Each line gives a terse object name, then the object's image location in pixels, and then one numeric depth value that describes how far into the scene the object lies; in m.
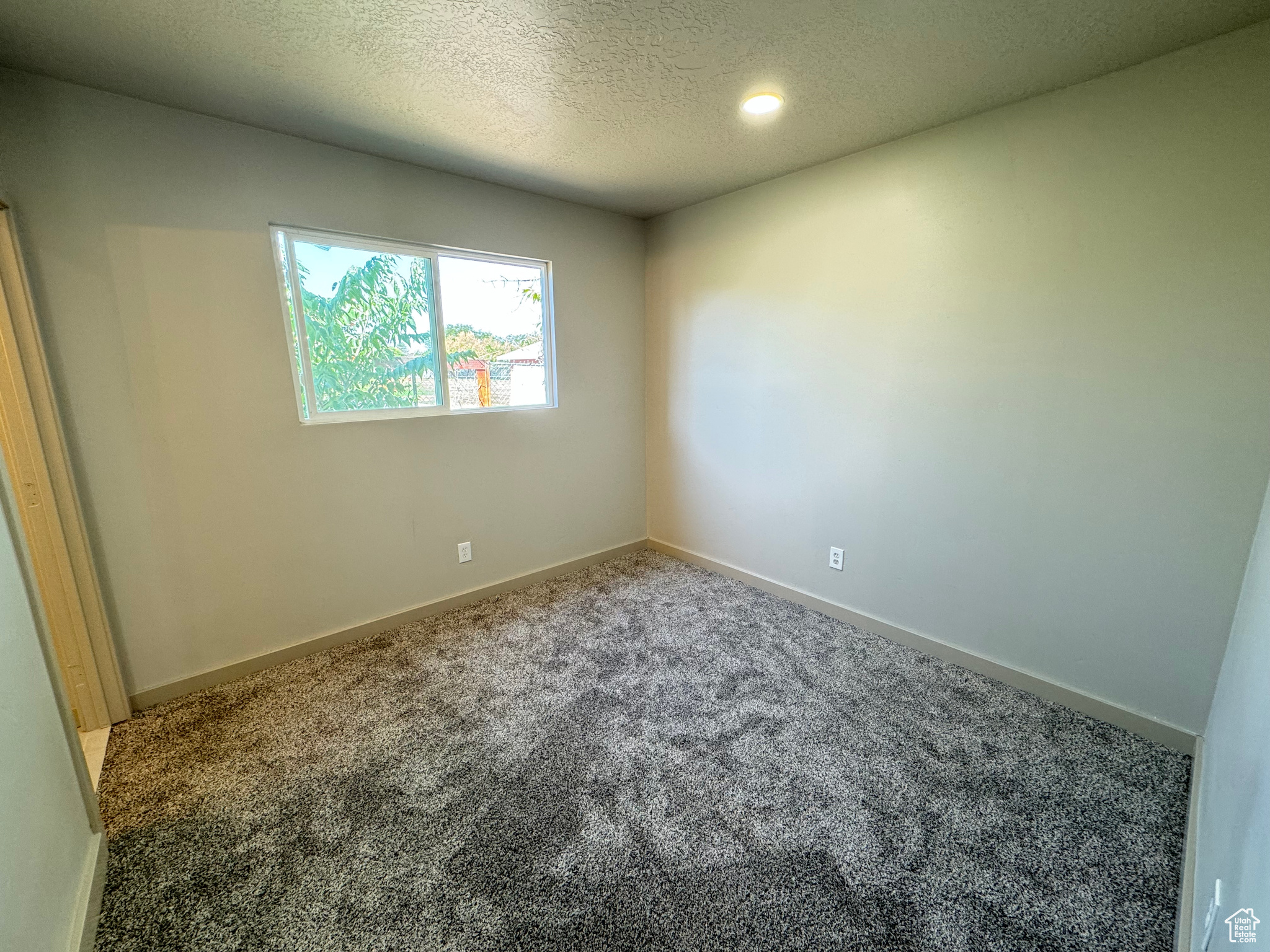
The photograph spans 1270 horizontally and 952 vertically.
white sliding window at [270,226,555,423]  2.37
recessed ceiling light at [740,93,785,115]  1.91
